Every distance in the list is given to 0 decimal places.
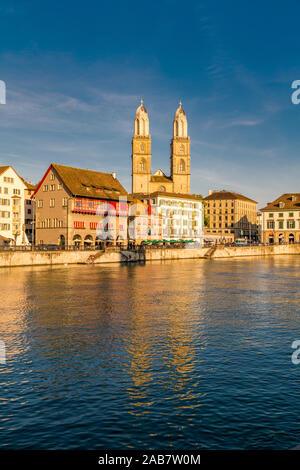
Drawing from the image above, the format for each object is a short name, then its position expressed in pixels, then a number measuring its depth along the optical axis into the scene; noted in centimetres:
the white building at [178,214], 12688
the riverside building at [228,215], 17925
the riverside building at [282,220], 14312
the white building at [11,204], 9444
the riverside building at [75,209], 8875
